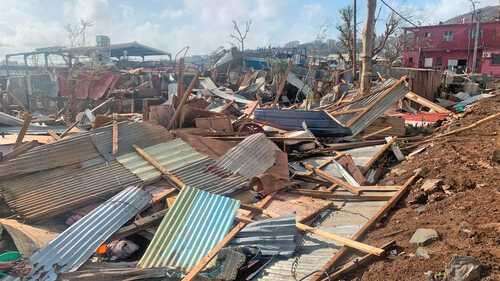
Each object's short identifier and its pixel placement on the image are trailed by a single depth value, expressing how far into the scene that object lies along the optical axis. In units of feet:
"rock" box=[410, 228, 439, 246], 13.10
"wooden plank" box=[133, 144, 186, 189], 19.65
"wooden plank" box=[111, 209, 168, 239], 15.94
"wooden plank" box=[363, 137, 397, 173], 24.43
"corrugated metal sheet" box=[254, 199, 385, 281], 13.84
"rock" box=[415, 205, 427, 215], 16.29
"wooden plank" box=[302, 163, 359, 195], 20.94
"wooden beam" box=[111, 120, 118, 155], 21.30
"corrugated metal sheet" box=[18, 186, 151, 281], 13.83
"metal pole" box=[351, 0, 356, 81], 61.47
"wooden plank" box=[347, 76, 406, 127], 30.66
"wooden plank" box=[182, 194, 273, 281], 13.20
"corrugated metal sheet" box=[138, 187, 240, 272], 14.51
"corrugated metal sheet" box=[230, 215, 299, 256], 15.02
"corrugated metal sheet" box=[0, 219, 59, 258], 14.87
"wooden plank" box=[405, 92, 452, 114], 39.63
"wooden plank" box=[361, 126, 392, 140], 29.97
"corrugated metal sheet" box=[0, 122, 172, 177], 18.56
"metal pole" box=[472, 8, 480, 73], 107.55
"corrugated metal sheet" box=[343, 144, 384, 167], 25.35
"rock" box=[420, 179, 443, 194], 18.02
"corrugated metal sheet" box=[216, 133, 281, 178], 22.13
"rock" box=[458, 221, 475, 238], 12.89
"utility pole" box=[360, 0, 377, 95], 36.57
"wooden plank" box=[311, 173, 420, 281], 13.18
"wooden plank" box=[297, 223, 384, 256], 13.23
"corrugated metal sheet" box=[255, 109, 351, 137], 30.17
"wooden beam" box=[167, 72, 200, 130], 27.35
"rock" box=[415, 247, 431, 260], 12.13
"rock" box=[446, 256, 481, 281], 10.28
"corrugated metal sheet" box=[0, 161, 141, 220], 16.69
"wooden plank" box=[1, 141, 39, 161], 19.79
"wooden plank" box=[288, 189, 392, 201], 19.73
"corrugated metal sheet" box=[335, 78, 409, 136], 30.68
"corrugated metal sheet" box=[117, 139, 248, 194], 20.20
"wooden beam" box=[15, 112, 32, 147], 23.33
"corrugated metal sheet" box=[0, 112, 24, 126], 35.01
